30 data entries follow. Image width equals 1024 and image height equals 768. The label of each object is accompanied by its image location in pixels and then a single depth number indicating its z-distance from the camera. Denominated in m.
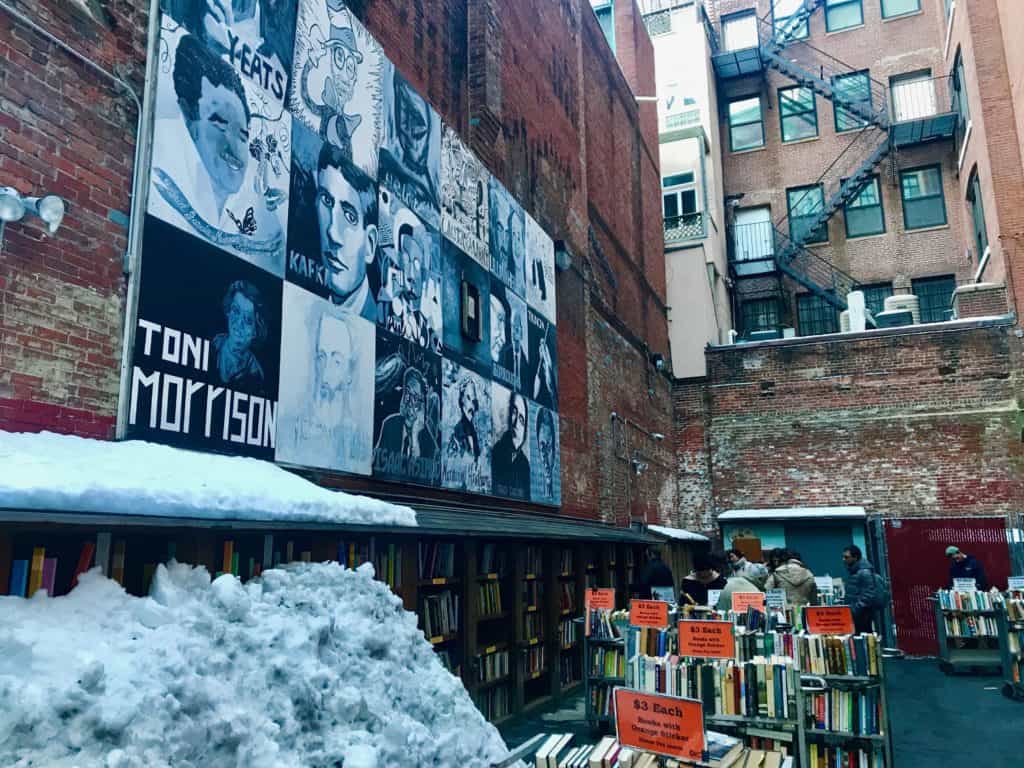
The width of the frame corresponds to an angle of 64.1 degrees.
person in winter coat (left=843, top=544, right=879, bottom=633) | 10.89
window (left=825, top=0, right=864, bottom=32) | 28.44
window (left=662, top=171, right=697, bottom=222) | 25.64
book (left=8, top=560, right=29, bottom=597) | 4.14
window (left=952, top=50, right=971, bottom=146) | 23.84
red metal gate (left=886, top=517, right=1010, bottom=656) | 15.34
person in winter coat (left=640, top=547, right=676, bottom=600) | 11.52
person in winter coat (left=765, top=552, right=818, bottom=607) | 10.73
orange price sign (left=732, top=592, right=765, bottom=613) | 8.91
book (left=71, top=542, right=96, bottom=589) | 4.39
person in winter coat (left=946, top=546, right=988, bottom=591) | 13.61
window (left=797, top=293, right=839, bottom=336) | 27.55
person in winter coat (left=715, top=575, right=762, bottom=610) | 9.38
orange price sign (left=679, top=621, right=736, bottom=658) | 6.86
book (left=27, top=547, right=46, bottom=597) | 4.22
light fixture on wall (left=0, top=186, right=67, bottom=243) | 4.66
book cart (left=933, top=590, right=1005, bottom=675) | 12.88
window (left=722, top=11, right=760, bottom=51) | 29.92
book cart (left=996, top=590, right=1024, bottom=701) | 10.76
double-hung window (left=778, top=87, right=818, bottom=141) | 28.45
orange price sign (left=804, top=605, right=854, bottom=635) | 7.47
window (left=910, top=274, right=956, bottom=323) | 25.97
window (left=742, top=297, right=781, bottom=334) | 28.19
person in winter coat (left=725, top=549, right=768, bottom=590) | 12.66
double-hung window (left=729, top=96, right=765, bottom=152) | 29.09
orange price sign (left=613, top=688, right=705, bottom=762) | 3.61
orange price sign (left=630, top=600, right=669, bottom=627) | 8.27
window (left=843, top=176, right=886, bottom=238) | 27.09
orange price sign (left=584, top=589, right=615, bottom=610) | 9.50
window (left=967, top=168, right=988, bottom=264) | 22.78
